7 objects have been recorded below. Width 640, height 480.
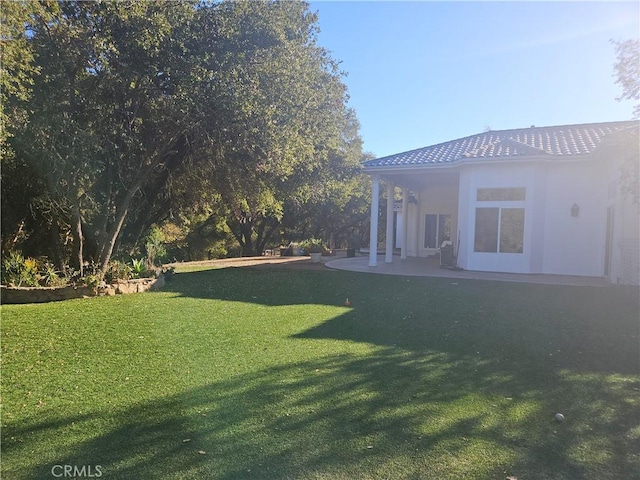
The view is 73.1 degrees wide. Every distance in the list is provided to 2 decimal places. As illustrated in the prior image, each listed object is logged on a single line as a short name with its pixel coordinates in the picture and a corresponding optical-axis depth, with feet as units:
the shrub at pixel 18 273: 33.04
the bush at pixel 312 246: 74.07
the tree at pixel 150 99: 29.91
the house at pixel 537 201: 45.62
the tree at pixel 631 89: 25.22
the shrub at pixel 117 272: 37.69
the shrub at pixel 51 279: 34.32
